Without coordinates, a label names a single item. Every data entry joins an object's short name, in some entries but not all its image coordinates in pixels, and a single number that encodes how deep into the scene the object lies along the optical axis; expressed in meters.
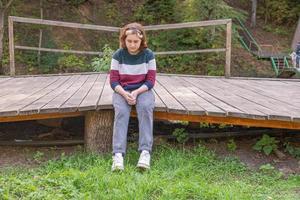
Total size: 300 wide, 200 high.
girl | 3.76
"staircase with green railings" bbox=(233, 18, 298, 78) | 17.78
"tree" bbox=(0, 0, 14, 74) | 12.95
